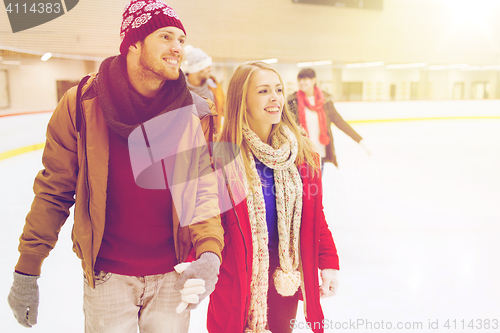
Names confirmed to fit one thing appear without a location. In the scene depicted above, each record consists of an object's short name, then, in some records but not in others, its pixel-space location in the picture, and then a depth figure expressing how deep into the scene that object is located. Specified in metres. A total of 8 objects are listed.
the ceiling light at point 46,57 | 9.75
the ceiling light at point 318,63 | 15.20
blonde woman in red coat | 1.34
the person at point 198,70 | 3.55
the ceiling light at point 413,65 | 16.52
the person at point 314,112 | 3.29
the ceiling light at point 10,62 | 7.12
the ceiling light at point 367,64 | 15.69
